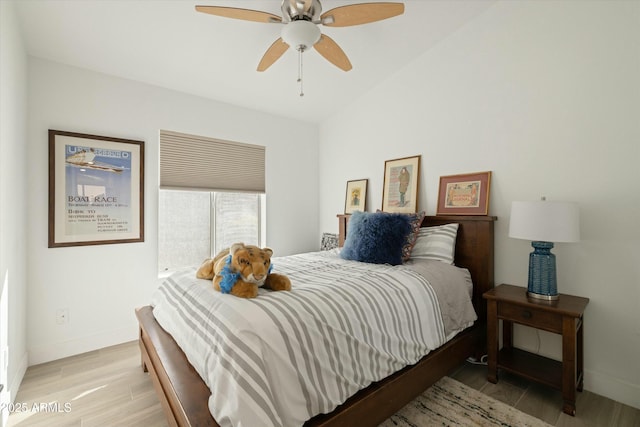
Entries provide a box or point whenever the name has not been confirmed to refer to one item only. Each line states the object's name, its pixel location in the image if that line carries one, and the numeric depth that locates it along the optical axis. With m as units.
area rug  1.59
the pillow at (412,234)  2.32
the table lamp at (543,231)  1.73
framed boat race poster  2.33
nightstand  1.65
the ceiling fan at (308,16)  1.60
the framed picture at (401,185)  2.87
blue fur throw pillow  2.23
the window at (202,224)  2.95
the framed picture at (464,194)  2.39
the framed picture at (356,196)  3.38
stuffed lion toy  1.43
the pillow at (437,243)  2.33
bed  1.18
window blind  2.87
